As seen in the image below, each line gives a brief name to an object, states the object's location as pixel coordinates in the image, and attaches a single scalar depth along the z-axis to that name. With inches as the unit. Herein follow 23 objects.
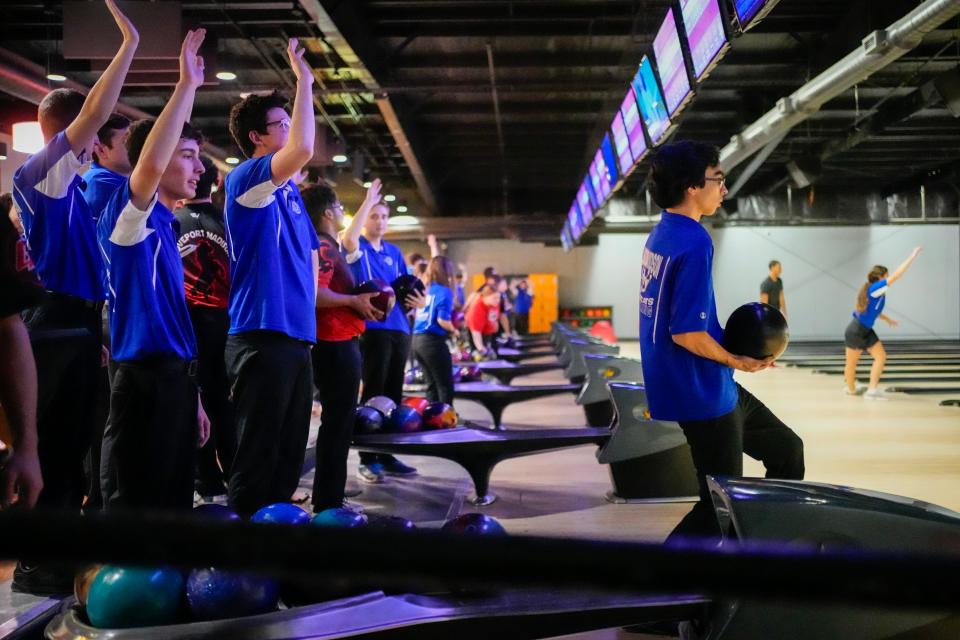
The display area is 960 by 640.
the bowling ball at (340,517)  87.2
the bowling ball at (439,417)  170.2
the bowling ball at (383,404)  165.0
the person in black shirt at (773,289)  456.1
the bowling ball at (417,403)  176.1
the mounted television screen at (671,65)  186.4
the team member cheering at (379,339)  177.8
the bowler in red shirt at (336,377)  126.9
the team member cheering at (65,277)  82.7
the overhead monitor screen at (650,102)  219.5
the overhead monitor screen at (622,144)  297.1
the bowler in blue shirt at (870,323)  311.7
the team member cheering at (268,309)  98.4
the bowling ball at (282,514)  85.1
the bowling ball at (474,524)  85.8
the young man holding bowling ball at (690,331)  84.4
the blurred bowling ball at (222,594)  70.6
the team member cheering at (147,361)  85.7
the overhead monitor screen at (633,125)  262.1
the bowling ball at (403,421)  162.1
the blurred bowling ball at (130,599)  68.4
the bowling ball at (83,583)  71.9
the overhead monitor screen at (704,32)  152.6
